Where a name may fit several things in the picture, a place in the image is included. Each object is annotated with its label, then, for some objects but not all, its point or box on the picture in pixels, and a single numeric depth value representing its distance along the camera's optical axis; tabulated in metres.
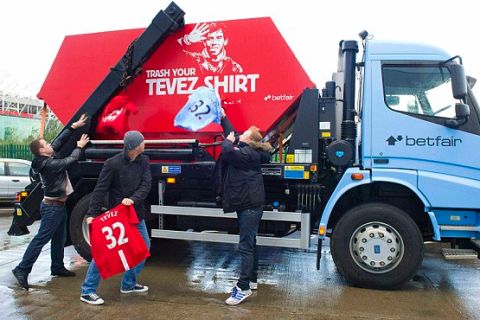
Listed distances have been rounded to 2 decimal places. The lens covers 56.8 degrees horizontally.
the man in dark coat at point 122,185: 4.47
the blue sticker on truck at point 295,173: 5.29
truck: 5.02
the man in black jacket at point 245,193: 4.58
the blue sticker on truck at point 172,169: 5.65
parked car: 12.22
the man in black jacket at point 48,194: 5.02
